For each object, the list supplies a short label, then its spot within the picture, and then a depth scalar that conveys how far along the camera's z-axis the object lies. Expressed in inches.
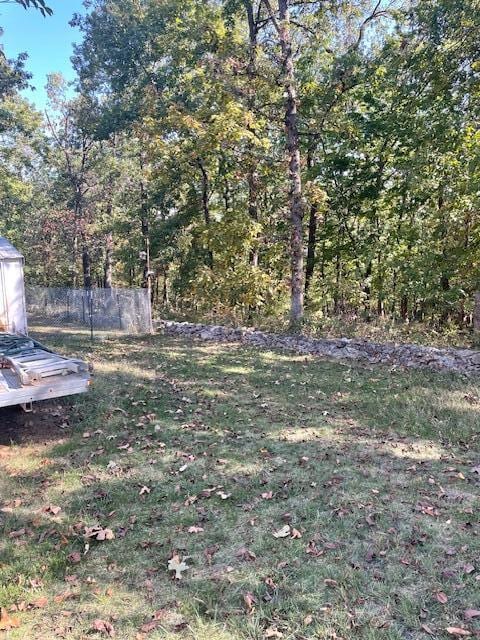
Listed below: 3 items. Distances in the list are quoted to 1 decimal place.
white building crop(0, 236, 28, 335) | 285.0
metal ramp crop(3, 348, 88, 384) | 169.3
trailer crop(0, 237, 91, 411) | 163.3
